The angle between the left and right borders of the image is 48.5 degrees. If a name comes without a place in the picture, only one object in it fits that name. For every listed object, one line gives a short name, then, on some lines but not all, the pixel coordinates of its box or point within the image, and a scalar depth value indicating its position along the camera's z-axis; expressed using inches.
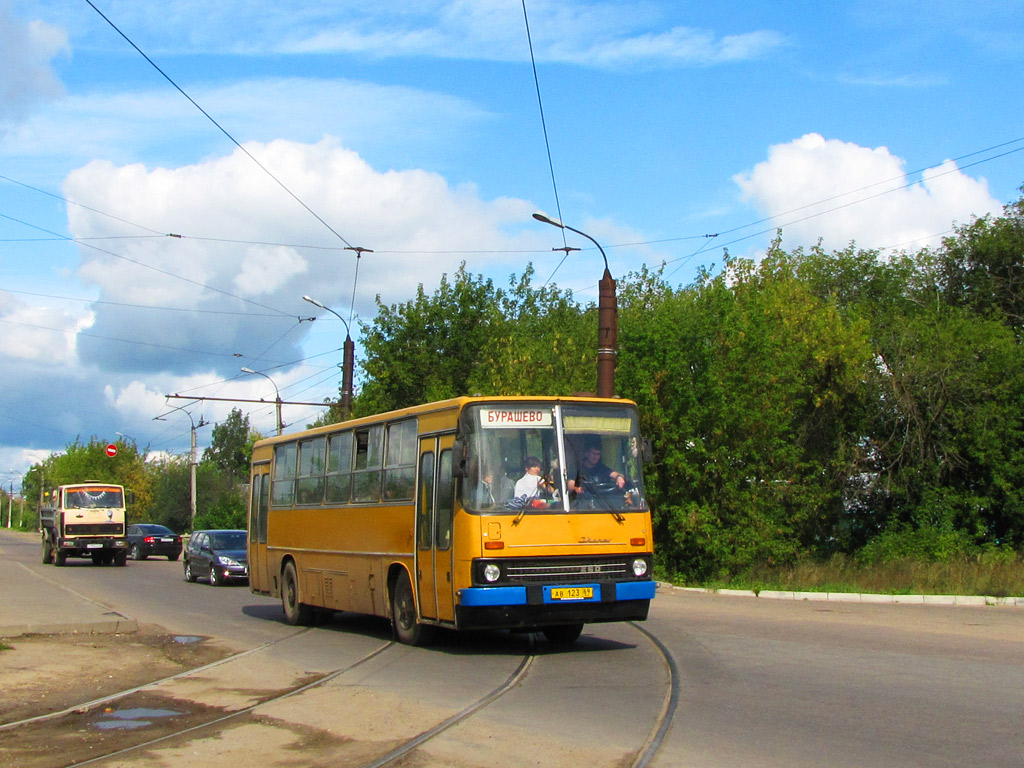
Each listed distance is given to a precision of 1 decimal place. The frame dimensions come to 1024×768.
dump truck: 1581.0
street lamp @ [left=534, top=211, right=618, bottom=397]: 884.1
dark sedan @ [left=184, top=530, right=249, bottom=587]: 1108.5
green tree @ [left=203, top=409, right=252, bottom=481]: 5477.4
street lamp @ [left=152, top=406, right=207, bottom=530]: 2383.5
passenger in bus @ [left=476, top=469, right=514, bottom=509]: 471.8
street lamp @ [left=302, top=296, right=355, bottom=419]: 1304.1
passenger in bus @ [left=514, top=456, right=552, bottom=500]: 476.1
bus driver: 486.9
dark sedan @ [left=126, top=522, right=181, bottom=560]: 1908.2
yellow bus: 465.7
